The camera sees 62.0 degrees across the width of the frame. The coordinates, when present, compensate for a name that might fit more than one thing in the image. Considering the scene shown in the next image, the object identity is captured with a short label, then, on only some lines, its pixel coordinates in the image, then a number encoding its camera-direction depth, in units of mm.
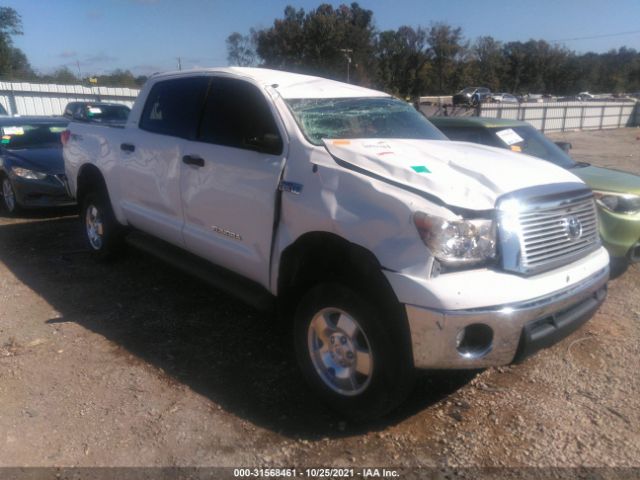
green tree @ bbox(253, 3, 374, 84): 64500
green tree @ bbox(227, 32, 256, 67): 71438
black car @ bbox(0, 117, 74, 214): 8031
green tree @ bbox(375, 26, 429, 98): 72500
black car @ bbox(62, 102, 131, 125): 14398
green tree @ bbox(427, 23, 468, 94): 71938
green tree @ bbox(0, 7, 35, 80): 52562
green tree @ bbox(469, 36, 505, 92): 76875
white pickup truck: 2662
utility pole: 56844
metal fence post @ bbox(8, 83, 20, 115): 25547
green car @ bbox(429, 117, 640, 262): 4867
